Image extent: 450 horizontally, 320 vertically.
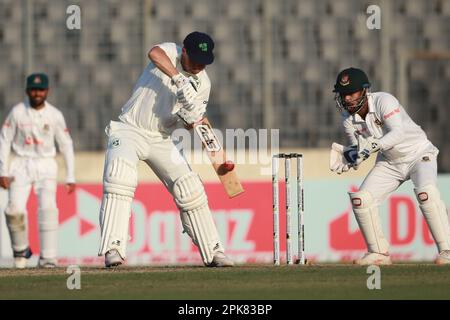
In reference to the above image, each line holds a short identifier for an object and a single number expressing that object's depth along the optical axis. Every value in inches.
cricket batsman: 437.4
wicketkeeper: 466.3
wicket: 475.5
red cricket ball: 456.8
